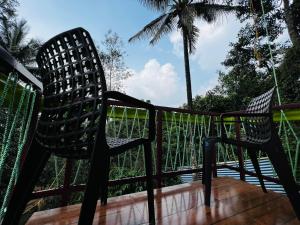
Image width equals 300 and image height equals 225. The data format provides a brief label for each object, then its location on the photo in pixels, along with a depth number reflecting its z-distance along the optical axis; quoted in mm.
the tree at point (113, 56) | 14555
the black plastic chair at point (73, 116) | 785
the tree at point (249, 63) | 11523
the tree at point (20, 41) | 15400
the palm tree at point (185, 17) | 9891
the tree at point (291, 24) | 7997
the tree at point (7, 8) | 13167
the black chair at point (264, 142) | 1389
